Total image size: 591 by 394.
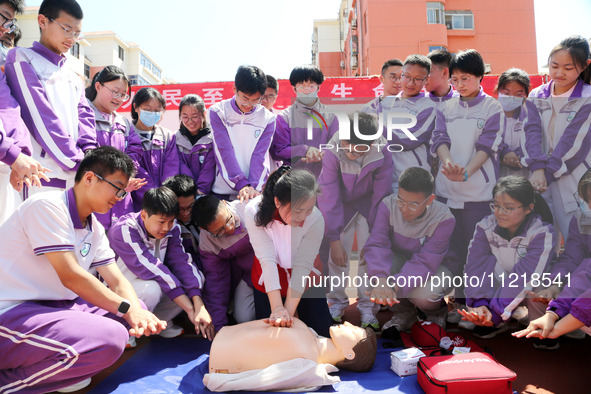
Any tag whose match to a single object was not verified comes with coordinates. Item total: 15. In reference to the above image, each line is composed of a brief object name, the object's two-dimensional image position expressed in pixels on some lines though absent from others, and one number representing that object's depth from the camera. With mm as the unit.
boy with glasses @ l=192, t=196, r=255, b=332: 2641
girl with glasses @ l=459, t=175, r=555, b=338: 2525
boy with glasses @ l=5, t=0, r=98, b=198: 2518
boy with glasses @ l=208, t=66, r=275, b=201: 3080
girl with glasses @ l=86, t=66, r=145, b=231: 3084
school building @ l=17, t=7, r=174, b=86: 24000
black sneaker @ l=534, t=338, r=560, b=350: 2553
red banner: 6660
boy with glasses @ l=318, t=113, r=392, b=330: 2934
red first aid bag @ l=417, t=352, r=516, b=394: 1929
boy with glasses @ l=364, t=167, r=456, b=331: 2787
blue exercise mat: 2074
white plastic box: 2219
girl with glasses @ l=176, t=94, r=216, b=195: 3309
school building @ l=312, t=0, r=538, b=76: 16156
